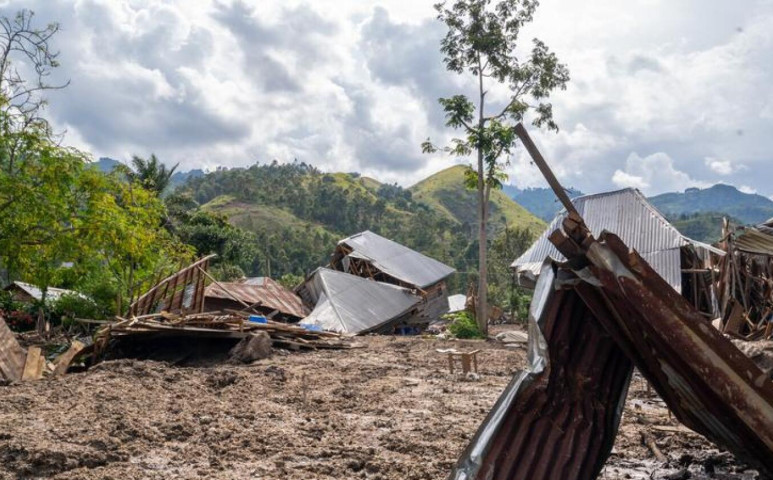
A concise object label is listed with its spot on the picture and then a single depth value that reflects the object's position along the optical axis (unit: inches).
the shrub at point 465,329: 791.7
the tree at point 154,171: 1314.0
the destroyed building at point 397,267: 1070.4
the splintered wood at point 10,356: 371.6
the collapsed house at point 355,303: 772.6
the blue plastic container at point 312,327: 622.4
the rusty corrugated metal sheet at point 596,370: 111.8
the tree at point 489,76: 796.1
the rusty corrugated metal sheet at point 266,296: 849.5
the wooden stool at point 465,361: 400.5
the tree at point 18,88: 491.5
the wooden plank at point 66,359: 423.2
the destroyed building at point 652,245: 575.8
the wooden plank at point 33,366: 385.1
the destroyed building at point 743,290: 397.4
